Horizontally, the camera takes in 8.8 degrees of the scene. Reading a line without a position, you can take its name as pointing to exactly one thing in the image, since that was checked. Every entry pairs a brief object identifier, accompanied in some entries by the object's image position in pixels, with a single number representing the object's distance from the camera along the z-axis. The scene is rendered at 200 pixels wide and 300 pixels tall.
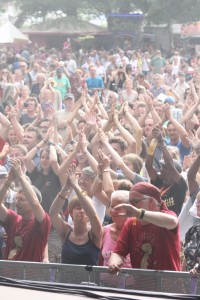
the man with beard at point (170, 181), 10.50
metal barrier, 6.96
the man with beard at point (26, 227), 9.40
